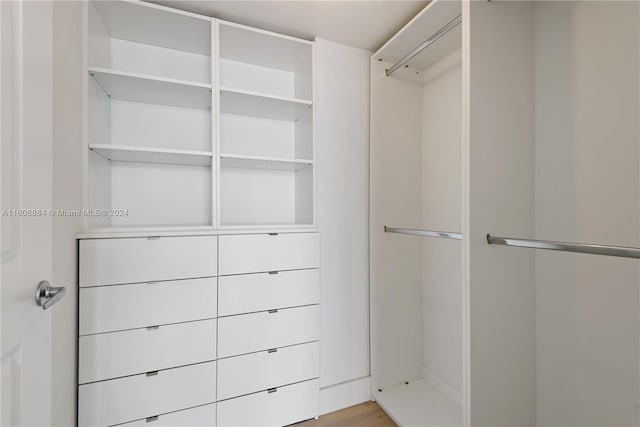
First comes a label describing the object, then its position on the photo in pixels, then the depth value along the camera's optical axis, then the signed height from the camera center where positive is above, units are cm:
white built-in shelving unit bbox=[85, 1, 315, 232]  143 +60
